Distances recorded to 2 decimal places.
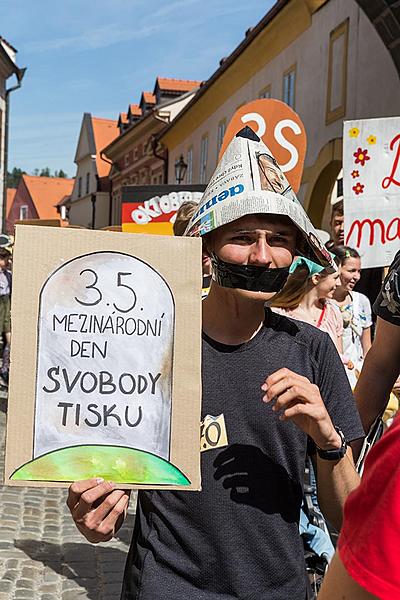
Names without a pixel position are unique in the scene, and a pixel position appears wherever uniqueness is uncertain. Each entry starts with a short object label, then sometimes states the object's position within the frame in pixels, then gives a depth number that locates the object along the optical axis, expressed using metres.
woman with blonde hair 5.17
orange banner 4.60
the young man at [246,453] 1.77
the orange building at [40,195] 68.44
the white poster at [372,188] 5.38
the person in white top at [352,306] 5.77
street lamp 21.06
